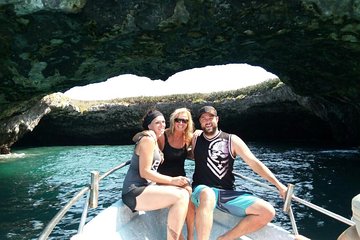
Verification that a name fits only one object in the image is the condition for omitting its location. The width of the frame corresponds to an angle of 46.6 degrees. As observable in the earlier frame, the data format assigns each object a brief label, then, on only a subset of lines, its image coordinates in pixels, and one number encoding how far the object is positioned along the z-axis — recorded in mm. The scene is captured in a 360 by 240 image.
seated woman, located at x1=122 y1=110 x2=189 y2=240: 5223
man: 5430
